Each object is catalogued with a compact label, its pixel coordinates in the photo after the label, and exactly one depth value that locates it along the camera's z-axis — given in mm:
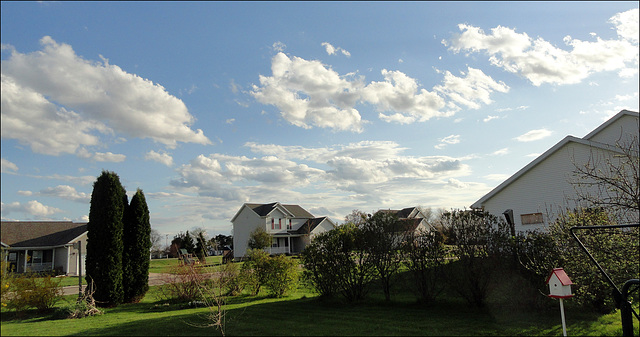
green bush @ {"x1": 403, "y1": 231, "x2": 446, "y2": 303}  10859
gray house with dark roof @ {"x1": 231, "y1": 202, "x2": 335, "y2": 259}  44250
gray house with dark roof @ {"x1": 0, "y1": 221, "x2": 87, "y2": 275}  28394
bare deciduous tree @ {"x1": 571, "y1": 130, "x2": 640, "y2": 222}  7023
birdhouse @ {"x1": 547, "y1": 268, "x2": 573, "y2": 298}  7160
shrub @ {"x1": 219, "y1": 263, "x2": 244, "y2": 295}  14500
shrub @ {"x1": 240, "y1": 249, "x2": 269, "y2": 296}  14625
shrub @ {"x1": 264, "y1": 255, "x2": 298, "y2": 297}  14414
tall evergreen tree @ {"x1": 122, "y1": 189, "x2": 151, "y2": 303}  14633
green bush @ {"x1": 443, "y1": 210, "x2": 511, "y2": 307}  9992
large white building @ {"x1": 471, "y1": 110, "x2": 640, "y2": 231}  15422
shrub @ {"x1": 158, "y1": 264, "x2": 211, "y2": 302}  14086
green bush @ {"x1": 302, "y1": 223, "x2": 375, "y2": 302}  12079
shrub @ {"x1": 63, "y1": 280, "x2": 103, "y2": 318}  11078
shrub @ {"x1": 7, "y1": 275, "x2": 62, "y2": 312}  8914
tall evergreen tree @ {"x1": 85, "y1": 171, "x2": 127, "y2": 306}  13547
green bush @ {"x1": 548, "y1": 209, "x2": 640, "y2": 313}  7227
